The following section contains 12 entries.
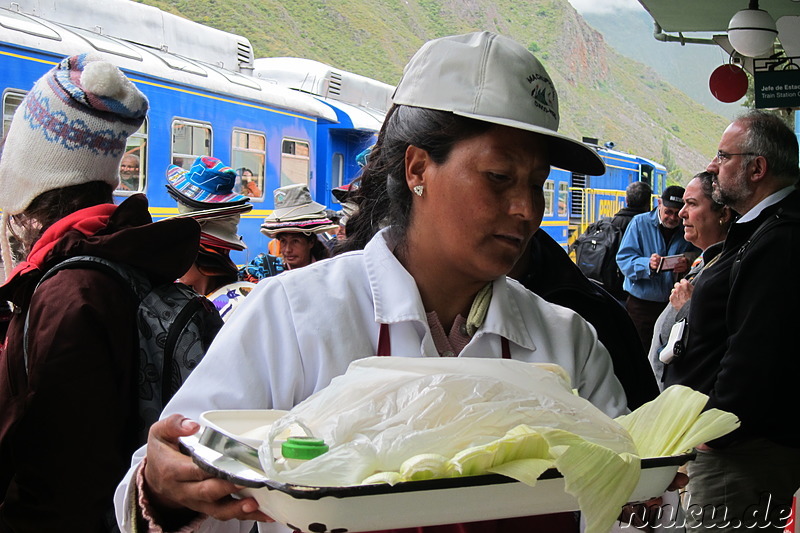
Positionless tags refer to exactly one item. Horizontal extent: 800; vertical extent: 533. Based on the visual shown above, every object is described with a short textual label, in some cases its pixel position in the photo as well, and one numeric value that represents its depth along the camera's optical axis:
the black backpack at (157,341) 2.29
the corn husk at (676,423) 1.33
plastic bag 1.13
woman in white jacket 1.59
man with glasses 3.48
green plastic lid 1.13
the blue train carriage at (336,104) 14.29
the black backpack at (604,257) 8.51
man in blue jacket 7.09
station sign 8.21
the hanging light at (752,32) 7.98
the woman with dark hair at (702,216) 5.49
